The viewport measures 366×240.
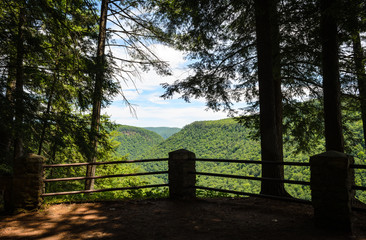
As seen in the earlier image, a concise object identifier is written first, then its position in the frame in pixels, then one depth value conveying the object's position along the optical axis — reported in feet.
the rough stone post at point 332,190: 11.58
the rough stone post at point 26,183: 16.08
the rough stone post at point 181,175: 18.88
